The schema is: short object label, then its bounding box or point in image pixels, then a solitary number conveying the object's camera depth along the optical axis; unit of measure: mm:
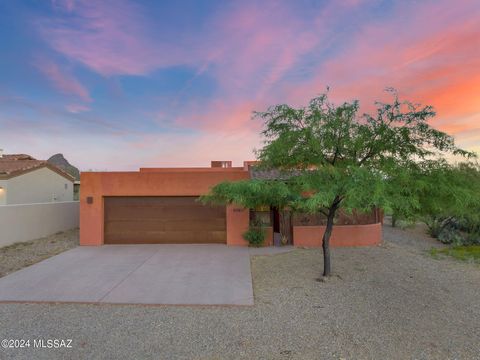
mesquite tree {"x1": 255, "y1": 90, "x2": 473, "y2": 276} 5922
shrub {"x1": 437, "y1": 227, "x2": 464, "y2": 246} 14962
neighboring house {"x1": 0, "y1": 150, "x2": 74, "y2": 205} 17016
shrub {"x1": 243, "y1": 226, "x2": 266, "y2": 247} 11289
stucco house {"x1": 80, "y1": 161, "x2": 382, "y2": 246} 11703
